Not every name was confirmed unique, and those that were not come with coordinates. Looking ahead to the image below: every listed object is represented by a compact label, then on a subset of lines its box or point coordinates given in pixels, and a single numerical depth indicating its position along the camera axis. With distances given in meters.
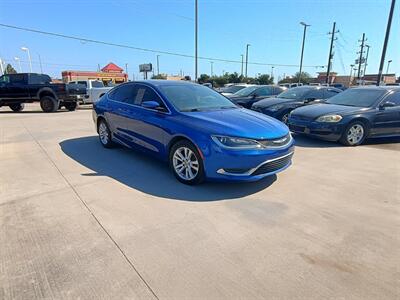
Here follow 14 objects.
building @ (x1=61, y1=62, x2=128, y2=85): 49.84
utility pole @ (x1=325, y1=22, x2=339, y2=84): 36.53
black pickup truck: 14.57
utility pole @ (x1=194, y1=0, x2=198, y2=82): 21.02
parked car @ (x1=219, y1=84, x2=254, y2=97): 16.76
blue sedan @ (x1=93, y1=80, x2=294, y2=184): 3.88
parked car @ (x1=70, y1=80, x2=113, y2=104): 17.72
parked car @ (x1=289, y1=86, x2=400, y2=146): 6.99
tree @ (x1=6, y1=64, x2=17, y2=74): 75.47
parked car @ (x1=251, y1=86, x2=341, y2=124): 9.17
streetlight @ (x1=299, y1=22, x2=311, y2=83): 34.61
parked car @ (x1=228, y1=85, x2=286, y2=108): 11.63
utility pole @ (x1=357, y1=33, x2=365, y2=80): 53.66
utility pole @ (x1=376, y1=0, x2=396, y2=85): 16.73
